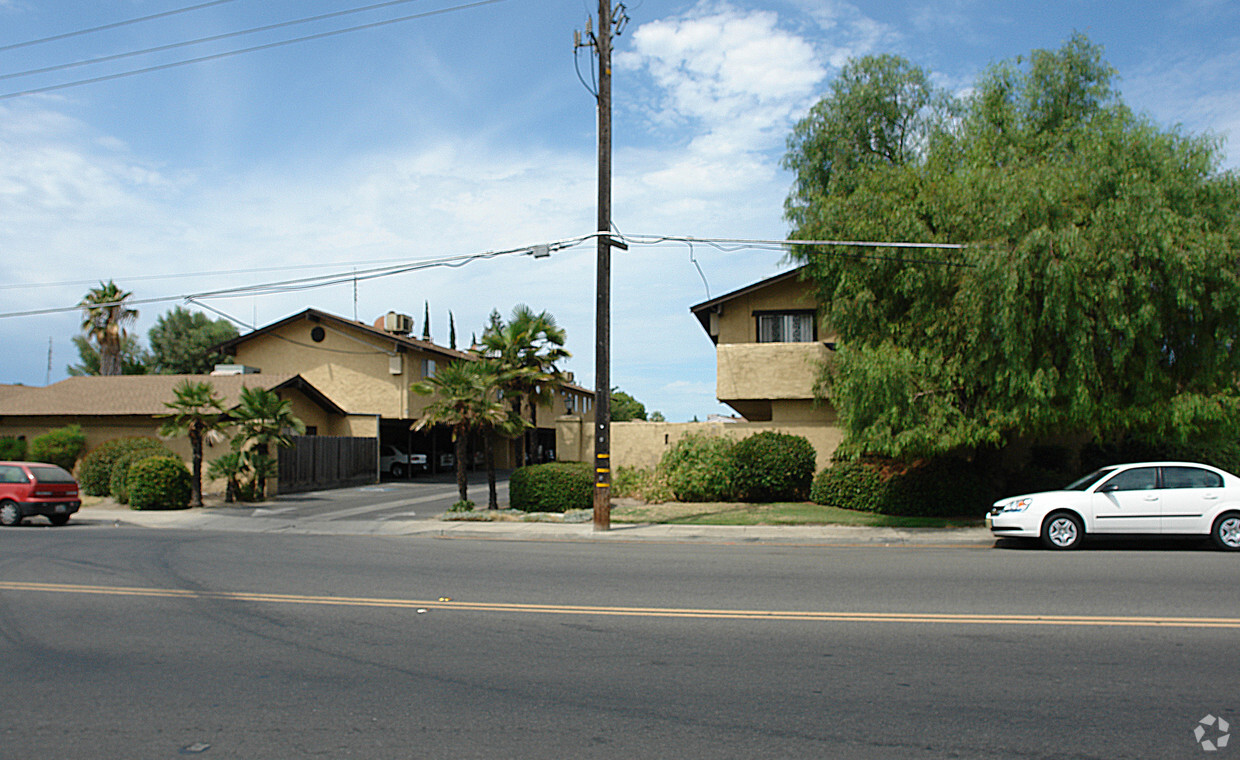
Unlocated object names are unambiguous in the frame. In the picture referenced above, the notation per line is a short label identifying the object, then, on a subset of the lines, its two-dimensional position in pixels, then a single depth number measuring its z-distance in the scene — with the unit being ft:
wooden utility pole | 56.18
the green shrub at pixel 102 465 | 88.12
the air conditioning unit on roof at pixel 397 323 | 124.98
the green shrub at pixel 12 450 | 92.17
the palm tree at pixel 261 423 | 79.05
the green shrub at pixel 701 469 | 69.87
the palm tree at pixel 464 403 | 64.23
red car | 63.10
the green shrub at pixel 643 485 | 73.20
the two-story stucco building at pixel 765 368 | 72.69
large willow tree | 45.85
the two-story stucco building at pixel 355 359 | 117.80
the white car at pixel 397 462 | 122.62
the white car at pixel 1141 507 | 42.34
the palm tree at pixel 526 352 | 66.13
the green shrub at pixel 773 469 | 68.39
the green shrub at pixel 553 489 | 66.54
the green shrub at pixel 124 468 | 81.46
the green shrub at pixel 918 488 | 57.72
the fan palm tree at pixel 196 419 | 77.00
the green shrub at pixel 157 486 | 76.64
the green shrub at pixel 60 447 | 89.30
